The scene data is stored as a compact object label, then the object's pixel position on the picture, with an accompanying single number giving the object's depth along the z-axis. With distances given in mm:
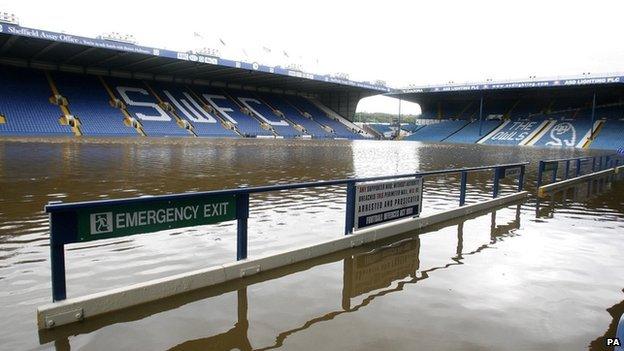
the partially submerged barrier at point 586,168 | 12969
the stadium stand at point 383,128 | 89088
